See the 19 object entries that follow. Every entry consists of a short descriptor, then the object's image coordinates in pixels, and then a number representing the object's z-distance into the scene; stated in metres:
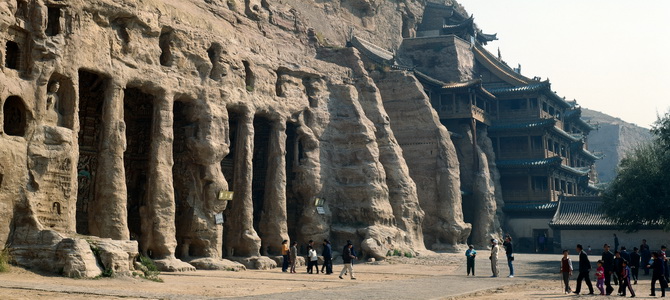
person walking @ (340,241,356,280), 22.84
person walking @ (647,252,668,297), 18.66
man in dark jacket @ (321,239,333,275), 24.69
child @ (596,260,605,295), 19.17
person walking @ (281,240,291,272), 25.97
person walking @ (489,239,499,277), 24.55
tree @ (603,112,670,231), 30.72
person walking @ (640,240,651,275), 27.12
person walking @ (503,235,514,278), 24.78
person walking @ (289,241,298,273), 25.34
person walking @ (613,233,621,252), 40.94
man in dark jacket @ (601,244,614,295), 18.97
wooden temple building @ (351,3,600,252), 45.66
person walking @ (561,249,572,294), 19.23
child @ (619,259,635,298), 18.33
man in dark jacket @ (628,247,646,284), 23.09
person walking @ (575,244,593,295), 18.95
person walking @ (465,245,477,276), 25.20
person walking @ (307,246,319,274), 24.92
